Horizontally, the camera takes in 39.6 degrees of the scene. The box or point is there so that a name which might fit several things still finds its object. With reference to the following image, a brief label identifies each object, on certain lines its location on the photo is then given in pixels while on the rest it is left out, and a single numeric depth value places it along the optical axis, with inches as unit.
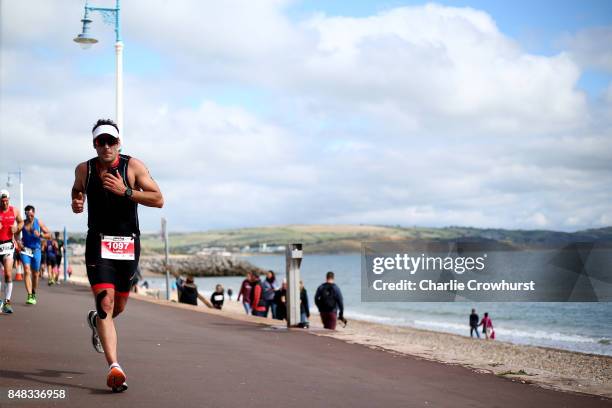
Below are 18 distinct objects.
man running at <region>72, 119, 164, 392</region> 269.4
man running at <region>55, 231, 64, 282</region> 1269.7
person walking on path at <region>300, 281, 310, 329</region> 846.3
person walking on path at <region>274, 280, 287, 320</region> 931.3
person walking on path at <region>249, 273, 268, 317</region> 965.2
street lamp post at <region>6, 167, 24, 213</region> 2251.5
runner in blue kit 581.9
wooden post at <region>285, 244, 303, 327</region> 600.1
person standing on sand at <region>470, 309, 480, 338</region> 1444.4
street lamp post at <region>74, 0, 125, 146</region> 863.1
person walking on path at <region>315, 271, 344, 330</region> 783.1
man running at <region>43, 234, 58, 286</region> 1201.8
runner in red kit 515.5
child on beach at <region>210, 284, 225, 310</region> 1127.6
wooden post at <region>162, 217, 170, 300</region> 1071.6
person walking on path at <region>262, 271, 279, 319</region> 997.8
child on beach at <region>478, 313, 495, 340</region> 1413.6
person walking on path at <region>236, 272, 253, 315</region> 1055.1
